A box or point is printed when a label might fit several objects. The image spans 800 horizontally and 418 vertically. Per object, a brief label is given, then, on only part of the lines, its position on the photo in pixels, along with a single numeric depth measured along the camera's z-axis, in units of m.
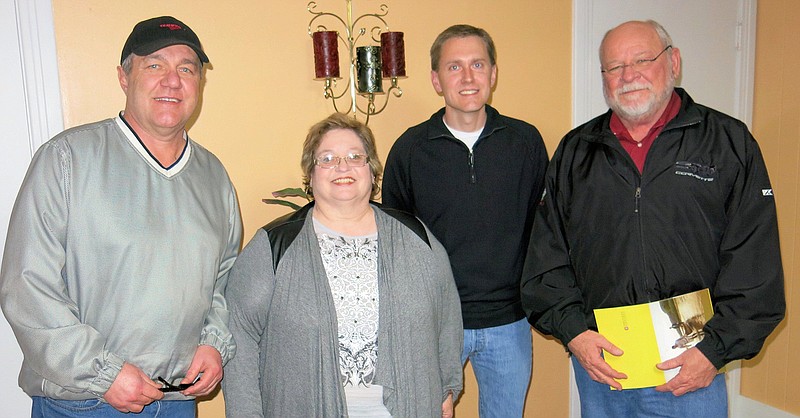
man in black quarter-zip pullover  2.17
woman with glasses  1.68
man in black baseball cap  1.51
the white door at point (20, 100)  2.11
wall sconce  2.38
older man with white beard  1.75
